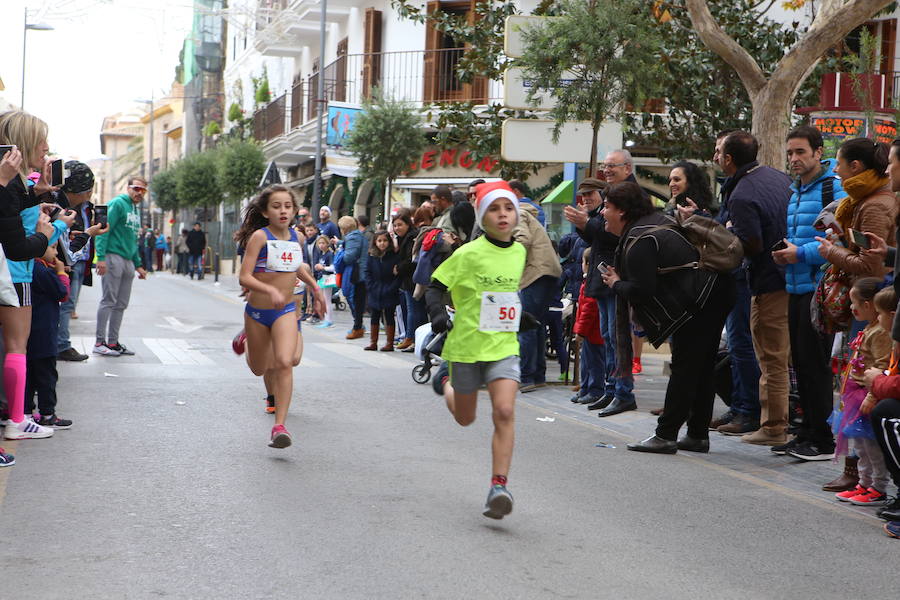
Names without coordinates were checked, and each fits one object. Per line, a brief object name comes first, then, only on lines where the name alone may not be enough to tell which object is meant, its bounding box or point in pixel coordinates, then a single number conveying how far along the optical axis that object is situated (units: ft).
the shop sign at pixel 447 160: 93.15
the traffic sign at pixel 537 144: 43.39
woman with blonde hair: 22.47
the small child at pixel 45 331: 26.21
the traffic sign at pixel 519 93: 44.73
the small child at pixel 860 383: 21.26
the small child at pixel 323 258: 67.18
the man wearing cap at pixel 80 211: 31.01
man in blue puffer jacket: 25.77
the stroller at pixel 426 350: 34.32
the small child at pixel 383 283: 50.37
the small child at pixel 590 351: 35.68
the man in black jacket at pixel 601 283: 32.65
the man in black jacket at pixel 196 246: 135.95
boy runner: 20.07
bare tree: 41.32
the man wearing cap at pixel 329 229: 70.74
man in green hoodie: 44.29
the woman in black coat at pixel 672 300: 26.04
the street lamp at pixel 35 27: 127.44
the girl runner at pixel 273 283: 25.72
